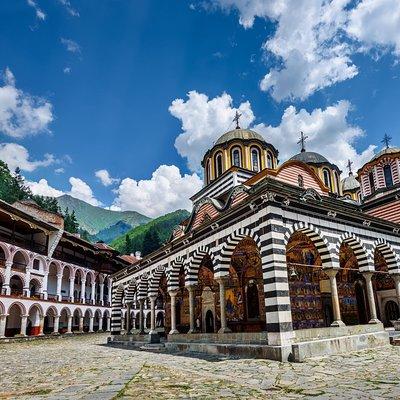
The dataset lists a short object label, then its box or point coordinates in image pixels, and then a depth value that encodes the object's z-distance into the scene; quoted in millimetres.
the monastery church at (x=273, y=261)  10695
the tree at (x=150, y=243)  67562
